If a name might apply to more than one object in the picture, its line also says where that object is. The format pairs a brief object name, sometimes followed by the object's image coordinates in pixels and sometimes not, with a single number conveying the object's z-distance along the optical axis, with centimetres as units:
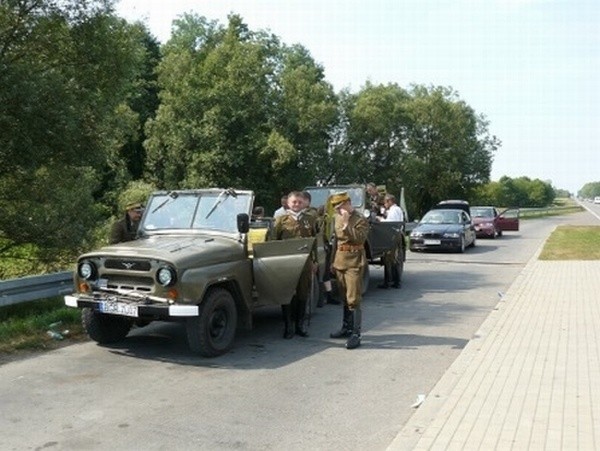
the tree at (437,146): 5551
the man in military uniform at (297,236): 835
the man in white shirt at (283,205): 1233
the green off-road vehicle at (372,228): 1220
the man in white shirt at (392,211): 1402
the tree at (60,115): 1198
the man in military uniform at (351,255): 789
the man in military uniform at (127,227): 909
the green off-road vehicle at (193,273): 691
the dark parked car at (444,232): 2128
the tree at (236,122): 3794
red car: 2941
